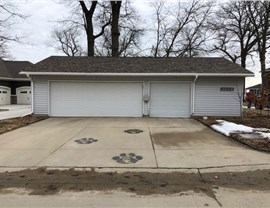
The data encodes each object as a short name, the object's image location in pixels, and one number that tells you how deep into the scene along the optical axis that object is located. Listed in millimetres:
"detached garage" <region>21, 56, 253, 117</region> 10664
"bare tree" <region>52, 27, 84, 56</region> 30370
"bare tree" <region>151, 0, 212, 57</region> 23439
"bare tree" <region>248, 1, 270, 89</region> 22137
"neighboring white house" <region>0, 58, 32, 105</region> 20047
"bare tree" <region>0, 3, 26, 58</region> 10932
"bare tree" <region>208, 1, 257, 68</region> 24742
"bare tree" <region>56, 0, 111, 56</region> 18136
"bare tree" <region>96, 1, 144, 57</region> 20389
